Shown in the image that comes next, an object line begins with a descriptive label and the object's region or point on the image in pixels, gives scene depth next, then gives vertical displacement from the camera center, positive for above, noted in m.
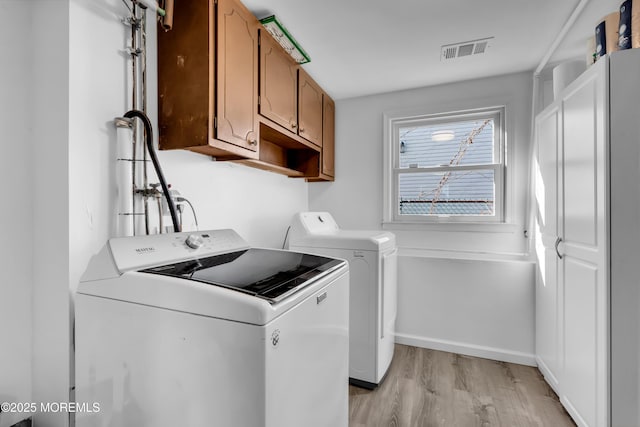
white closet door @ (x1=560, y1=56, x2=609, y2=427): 1.38 -0.20
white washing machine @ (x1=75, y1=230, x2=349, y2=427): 0.73 -0.37
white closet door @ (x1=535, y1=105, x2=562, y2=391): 1.84 -0.25
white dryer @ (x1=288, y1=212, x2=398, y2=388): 1.94 -0.54
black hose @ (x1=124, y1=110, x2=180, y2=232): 1.21 +0.25
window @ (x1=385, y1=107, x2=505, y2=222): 2.58 +0.43
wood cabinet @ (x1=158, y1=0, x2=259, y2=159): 1.32 +0.64
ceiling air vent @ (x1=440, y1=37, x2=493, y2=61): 1.95 +1.15
